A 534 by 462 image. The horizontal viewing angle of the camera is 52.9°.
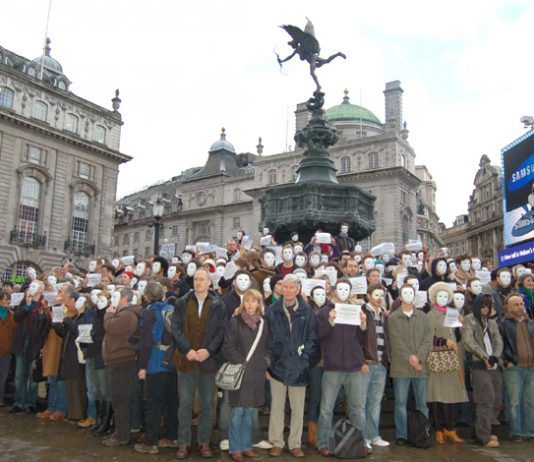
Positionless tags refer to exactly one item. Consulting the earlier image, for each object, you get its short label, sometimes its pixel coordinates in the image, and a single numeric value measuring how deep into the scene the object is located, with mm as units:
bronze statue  14117
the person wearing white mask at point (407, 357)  7465
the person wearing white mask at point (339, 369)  6902
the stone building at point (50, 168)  42688
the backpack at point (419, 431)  7219
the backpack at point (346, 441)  6570
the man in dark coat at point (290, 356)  6816
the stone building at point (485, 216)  65125
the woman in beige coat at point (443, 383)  7668
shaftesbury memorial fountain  13398
